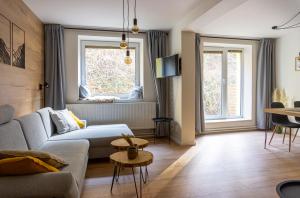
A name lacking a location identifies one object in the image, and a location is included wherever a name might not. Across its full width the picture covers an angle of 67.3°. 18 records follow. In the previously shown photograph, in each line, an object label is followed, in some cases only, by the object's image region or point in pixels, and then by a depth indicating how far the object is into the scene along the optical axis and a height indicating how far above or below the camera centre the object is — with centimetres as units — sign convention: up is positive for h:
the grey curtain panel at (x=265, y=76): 557 +55
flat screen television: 425 +64
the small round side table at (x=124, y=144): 266 -55
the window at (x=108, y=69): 495 +67
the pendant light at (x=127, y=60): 315 +55
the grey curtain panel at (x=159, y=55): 482 +95
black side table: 457 -51
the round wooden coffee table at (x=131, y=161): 210 -59
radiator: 457 -30
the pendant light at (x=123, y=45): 285 +68
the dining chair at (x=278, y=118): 419 -38
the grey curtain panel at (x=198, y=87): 502 +26
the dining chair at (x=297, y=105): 438 -14
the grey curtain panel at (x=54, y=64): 431 +67
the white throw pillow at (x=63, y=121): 348 -36
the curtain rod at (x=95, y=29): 454 +144
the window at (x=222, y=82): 566 +41
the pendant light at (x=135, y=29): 254 +79
